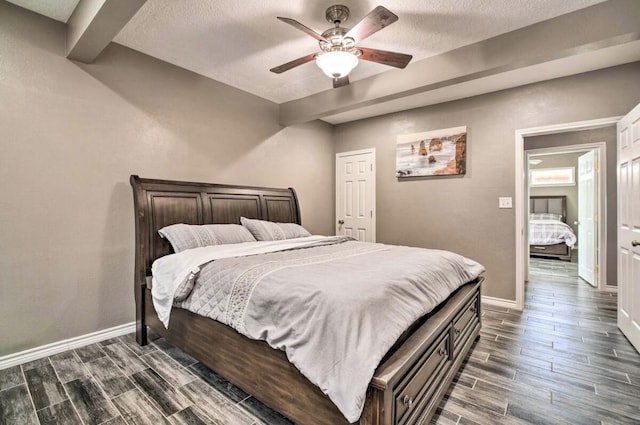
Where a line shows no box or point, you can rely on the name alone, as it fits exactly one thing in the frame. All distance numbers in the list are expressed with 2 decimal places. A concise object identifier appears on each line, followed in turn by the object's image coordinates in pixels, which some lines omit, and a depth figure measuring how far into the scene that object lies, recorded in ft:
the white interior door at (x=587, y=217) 14.32
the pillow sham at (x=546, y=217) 25.79
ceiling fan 6.79
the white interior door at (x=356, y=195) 15.67
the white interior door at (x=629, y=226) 7.80
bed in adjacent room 21.80
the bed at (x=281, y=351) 4.21
